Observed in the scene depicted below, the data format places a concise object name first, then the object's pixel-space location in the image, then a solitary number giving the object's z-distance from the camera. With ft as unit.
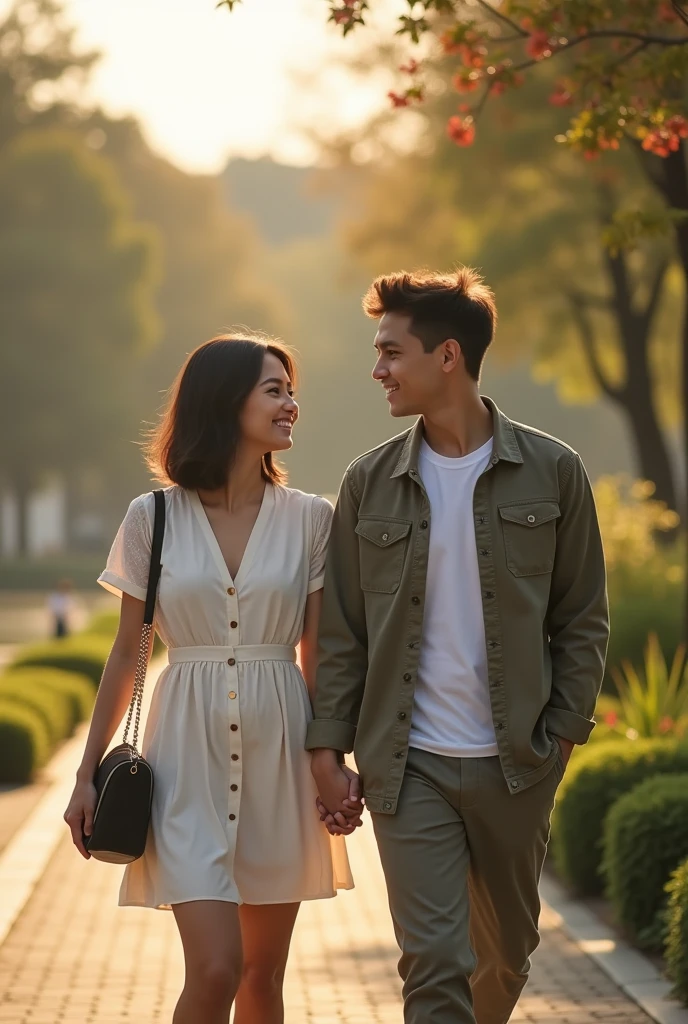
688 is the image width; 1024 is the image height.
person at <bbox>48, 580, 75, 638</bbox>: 88.17
